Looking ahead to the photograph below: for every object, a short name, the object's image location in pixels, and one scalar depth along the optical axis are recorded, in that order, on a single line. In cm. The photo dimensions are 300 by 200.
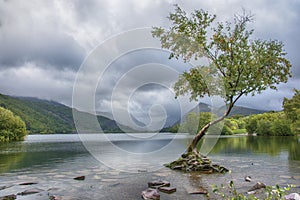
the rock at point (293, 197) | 586
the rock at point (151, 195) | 1396
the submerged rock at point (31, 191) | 1551
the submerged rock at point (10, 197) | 1432
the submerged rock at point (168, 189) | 1548
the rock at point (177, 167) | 2472
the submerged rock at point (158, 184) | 1690
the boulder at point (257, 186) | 1554
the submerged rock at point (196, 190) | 1505
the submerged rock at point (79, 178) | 2022
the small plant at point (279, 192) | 647
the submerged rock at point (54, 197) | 1402
